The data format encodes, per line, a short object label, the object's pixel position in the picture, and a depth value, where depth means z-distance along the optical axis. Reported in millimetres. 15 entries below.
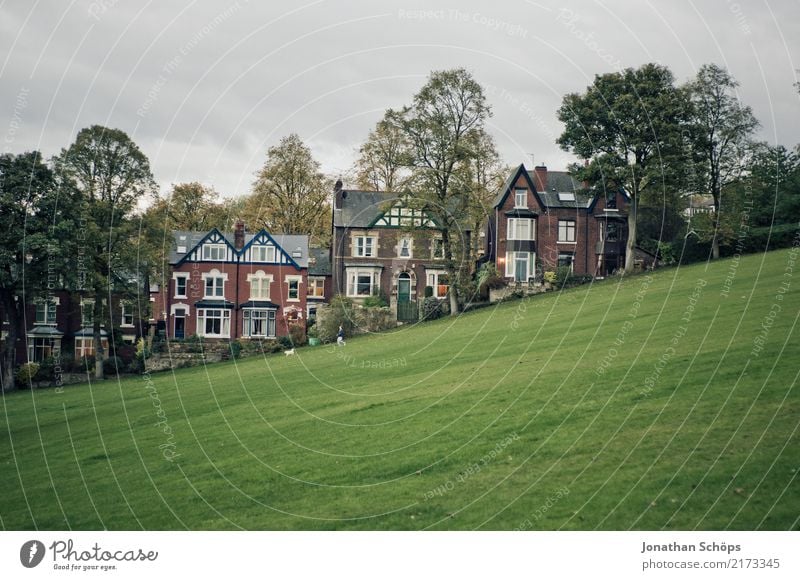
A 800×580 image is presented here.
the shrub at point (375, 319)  55562
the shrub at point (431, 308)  55738
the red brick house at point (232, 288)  63344
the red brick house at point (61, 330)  62312
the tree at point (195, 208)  82375
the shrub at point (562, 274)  56297
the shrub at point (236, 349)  55381
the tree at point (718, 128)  53812
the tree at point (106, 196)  51281
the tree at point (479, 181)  54725
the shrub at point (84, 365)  55819
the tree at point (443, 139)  54219
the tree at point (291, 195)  73812
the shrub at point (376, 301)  60469
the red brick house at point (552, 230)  63312
